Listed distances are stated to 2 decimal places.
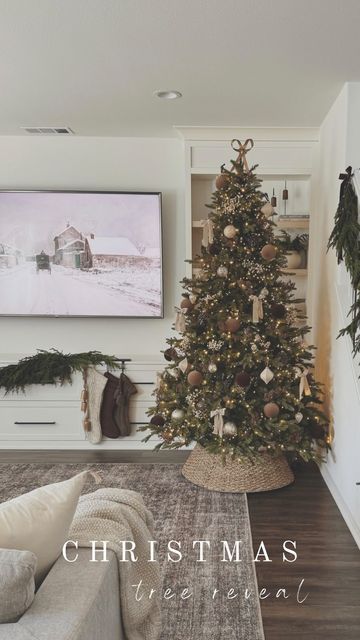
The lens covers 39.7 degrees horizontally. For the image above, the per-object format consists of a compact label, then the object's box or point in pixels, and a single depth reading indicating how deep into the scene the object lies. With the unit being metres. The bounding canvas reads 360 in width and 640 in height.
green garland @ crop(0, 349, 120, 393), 4.01
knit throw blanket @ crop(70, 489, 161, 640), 1.42
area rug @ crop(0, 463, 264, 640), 1.99
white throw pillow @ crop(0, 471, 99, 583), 1.19
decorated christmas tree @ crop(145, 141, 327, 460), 3.13
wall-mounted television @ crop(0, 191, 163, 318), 4.14
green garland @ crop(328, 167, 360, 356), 2.67
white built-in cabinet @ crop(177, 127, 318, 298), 3.89
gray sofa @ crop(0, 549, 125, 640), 1.00
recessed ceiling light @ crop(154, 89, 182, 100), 3.13
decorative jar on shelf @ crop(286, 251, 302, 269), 4.10
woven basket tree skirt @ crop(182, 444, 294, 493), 3.20
